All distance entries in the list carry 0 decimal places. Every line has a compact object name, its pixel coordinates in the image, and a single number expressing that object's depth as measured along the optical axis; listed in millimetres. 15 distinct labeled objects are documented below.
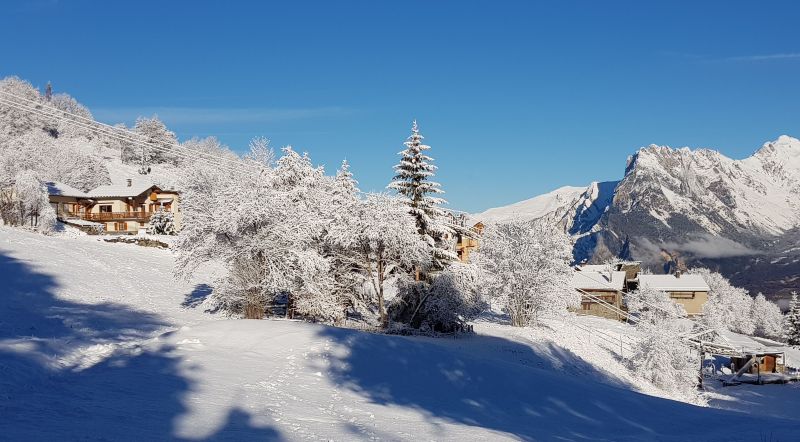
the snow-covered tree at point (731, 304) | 97194
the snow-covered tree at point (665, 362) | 38531
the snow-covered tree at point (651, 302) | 66625
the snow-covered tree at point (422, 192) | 33219
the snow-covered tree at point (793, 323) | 78062
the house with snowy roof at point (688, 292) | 80312
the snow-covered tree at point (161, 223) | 67062
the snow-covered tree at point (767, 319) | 104562
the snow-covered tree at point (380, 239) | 30781
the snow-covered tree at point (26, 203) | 48062
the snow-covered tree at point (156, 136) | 136375
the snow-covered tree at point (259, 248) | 28406
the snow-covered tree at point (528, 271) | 44312
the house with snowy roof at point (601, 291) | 70312
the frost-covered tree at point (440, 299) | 32562
